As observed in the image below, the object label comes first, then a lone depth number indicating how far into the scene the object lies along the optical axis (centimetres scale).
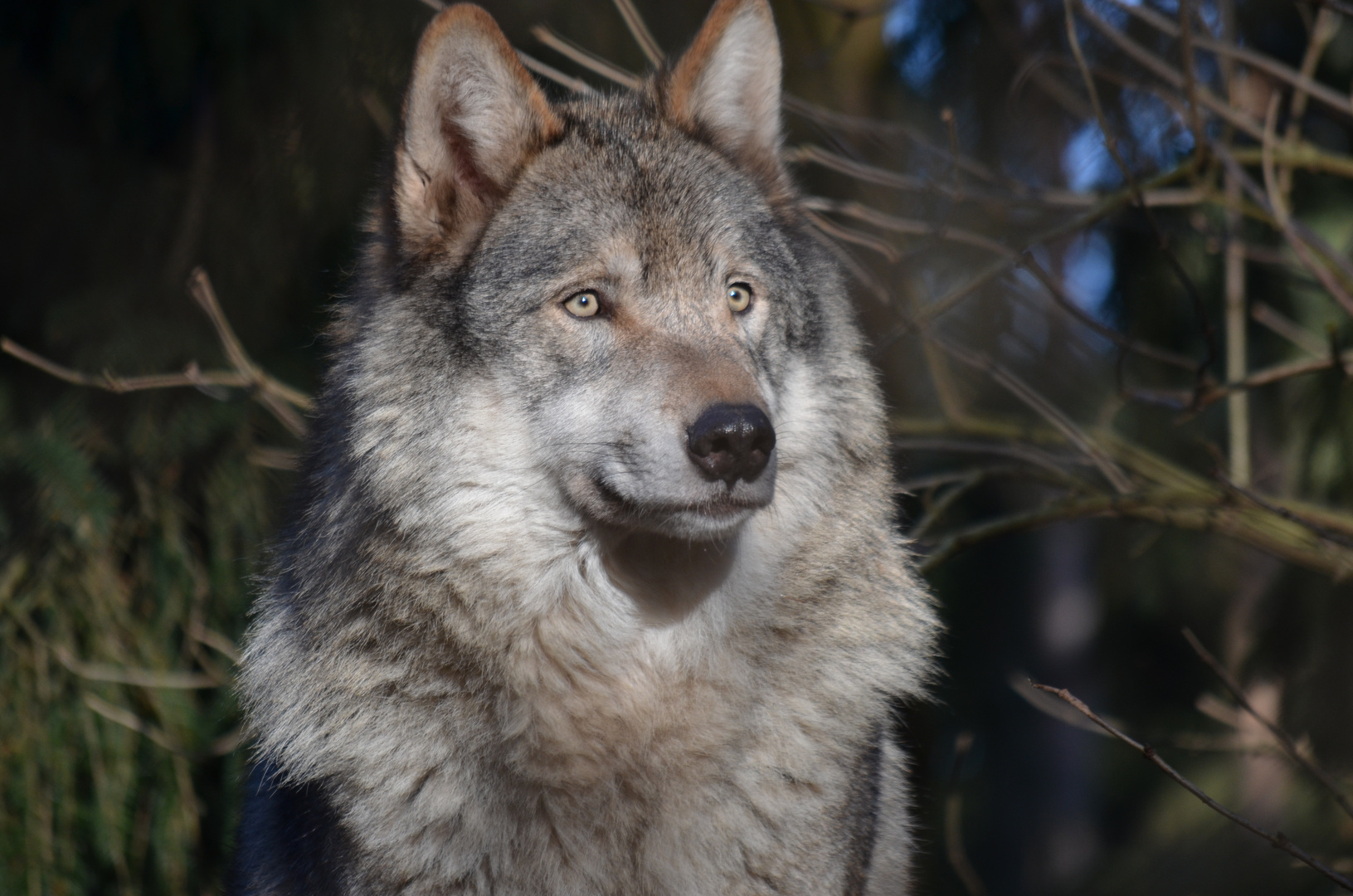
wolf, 507
